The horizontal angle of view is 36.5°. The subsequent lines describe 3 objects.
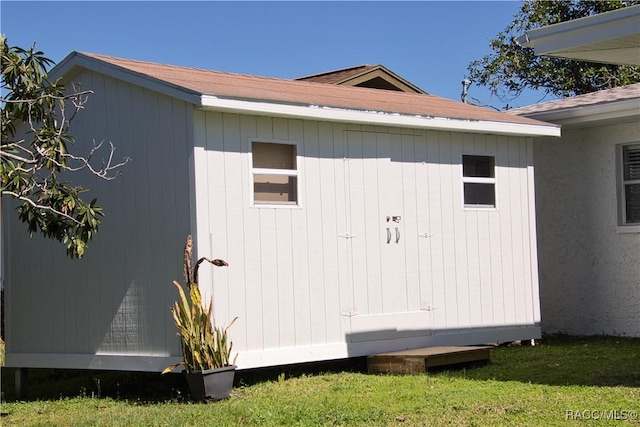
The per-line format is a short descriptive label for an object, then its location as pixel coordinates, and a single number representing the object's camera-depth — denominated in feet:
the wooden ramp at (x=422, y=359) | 30.30
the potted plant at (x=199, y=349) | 26.77
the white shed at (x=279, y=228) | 29.19
